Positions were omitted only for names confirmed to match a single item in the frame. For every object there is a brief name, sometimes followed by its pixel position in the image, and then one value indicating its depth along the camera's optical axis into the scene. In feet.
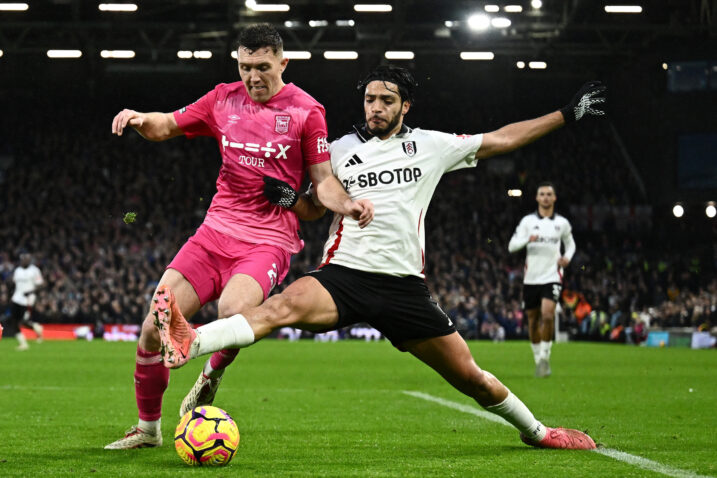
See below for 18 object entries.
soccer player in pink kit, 19.83
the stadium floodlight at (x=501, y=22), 95.09
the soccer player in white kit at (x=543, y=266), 43.01
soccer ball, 17.72
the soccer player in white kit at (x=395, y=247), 18.08
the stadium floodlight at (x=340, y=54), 104.94
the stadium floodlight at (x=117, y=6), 91.86
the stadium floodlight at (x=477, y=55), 103.24
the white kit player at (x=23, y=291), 70.38
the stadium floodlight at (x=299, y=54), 100.37
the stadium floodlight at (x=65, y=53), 104.47
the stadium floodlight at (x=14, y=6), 92.73
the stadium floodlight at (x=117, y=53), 105.19
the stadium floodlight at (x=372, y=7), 93.25
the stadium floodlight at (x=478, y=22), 94.73
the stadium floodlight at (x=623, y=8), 93.61
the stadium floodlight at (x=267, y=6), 92.02
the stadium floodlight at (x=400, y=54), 104.89
